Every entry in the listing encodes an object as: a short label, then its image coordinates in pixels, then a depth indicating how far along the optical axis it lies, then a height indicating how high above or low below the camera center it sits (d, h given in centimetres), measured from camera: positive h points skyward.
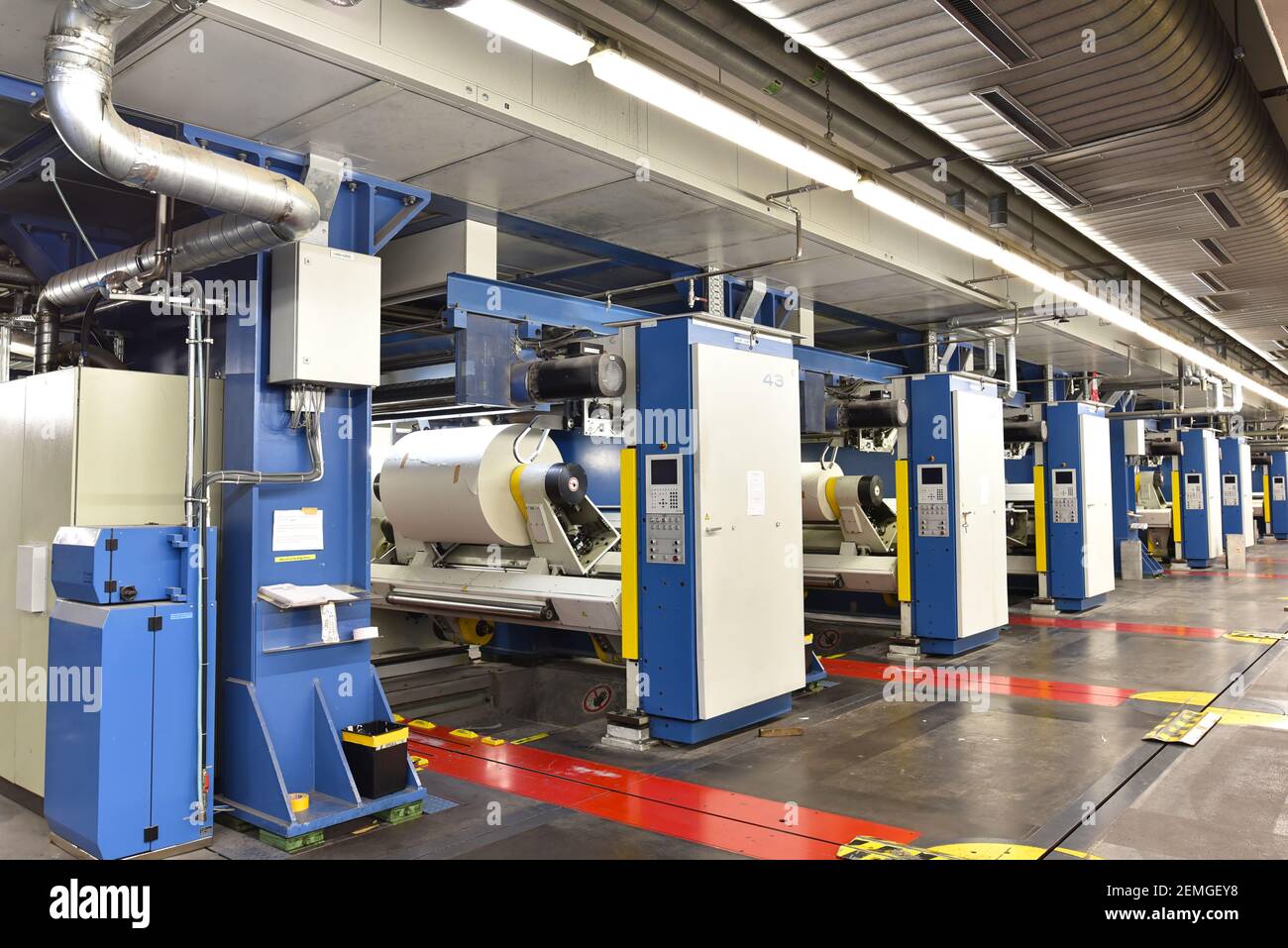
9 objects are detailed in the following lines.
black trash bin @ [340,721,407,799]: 424 -114
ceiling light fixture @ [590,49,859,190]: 356 +168
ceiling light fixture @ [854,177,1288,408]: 500 +164
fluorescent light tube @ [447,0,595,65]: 311 +169
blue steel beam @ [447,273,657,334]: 529 +128
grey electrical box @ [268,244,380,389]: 420 +92
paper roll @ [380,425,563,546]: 679 +20
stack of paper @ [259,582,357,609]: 410 -38
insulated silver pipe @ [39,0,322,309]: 305 +131
